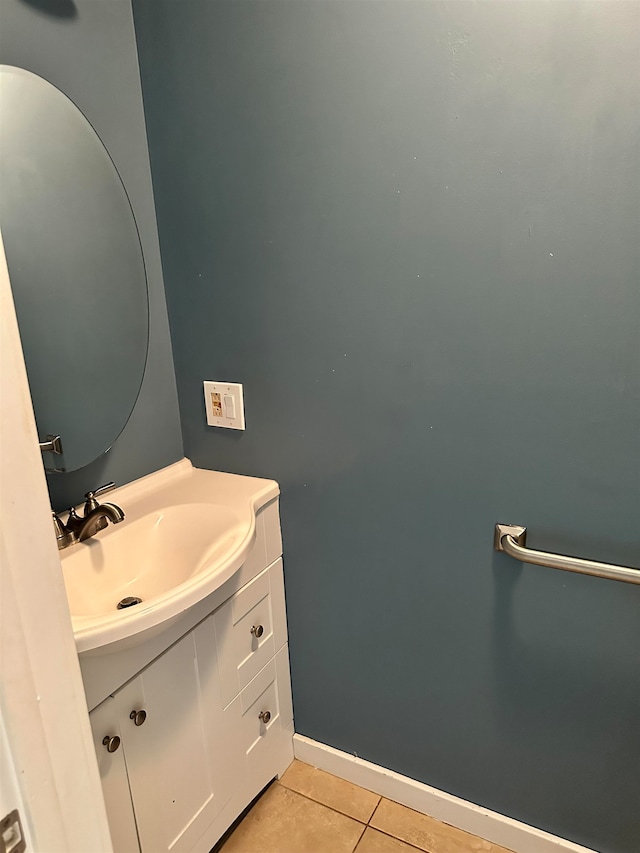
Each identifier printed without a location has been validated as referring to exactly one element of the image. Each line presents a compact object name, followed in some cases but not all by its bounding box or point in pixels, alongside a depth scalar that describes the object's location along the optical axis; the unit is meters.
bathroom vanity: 1.04
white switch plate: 1.46
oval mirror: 1.14
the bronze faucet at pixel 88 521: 1.19
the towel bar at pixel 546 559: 1.06
